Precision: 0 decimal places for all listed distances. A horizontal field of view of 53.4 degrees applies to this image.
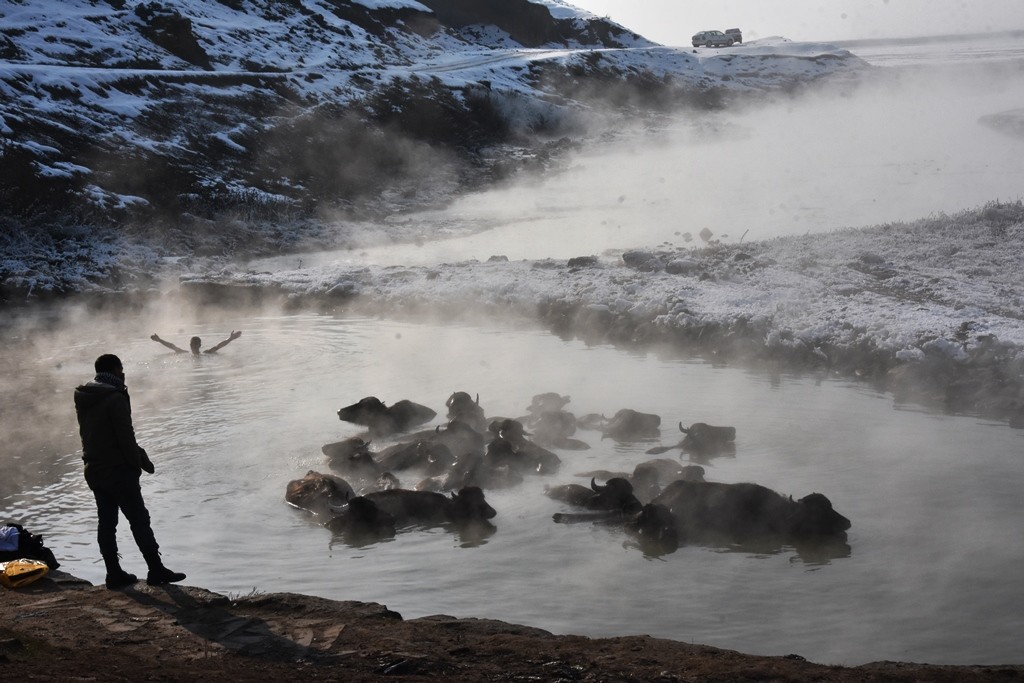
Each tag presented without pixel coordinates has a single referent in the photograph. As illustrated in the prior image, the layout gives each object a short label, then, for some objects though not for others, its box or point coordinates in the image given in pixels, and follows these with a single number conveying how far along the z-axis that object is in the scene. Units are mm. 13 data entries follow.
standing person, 8938
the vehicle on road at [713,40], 90562
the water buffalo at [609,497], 10406
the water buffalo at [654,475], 11125
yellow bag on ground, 9078
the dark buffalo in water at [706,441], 12461
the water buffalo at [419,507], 10664
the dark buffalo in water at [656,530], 9805
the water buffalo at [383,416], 13844
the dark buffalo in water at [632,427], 13312
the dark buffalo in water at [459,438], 12734
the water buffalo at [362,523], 10414
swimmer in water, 18703
